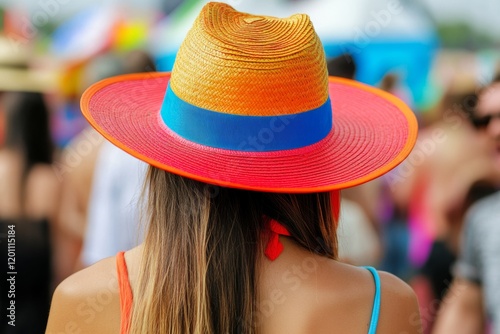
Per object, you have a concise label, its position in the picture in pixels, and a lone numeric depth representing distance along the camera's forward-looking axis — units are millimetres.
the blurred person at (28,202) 4090
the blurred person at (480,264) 3203
